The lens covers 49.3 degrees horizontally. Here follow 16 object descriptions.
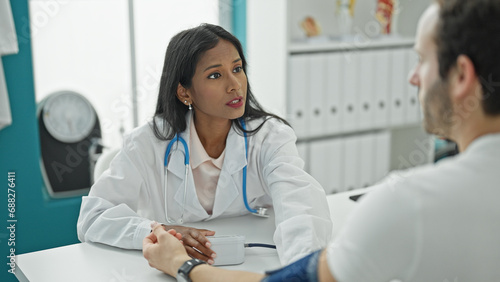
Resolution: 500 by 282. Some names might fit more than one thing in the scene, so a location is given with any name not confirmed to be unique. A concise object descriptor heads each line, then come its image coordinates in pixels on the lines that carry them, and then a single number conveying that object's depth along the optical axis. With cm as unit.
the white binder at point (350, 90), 297
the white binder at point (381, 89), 308
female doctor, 151
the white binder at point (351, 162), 310
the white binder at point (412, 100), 320
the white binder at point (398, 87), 314
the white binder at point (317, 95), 288
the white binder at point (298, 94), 282
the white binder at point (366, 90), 302
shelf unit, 286
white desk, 118
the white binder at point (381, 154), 322
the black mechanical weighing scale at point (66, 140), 254
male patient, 76
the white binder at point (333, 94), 292
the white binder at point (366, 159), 316
